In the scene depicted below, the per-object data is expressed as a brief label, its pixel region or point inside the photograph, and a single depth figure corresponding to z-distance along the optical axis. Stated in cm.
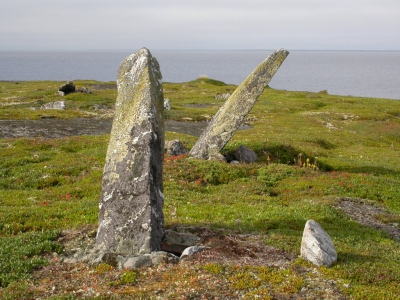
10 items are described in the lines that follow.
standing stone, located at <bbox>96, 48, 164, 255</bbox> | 1332
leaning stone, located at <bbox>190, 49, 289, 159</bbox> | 3177
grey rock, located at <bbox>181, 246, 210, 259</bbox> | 1308
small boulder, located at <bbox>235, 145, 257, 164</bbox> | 3308
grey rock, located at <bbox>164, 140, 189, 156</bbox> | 3331
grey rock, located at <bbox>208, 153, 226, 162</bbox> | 3081
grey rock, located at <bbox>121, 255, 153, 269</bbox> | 1246
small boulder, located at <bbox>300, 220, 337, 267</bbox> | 1262
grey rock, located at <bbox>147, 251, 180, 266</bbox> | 1266
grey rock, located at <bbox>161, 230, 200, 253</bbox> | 1409
